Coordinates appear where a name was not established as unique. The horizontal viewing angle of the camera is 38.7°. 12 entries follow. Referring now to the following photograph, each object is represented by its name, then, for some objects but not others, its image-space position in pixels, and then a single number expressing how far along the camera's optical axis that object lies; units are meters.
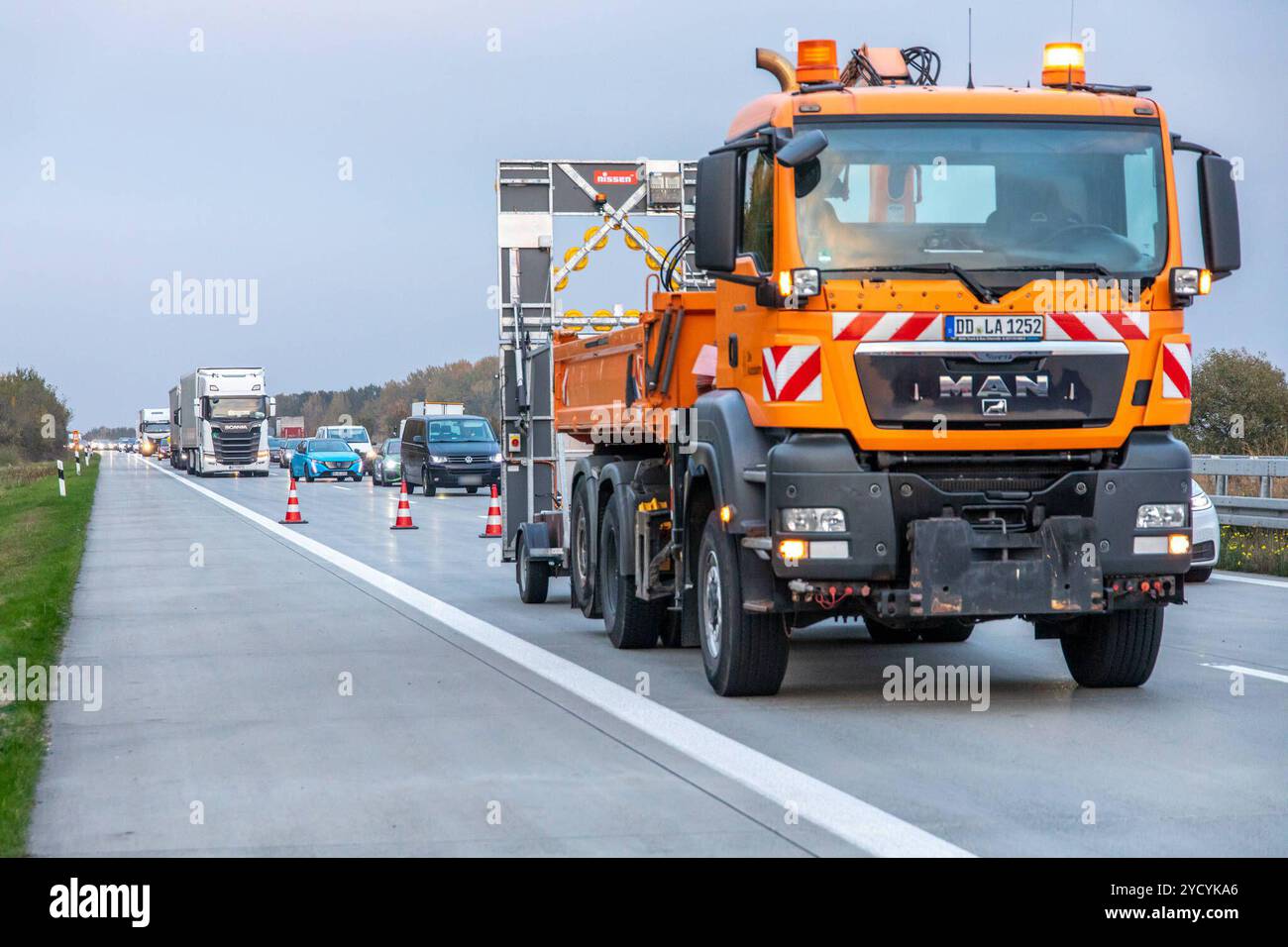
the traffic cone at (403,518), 28.80
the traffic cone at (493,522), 24.22
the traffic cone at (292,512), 30.44
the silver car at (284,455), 97.50
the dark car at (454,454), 43.62
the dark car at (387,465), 55.03
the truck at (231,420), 65.19
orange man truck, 9.26
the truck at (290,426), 137.12
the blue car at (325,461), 59.19
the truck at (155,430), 121.38
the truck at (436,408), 61.60
